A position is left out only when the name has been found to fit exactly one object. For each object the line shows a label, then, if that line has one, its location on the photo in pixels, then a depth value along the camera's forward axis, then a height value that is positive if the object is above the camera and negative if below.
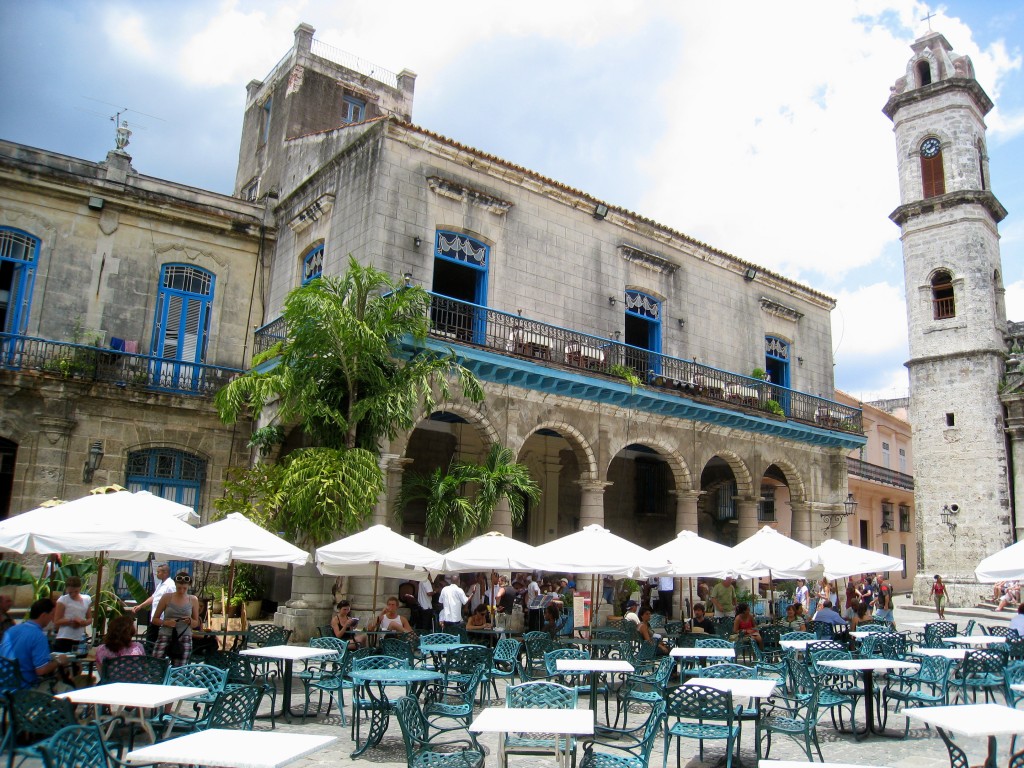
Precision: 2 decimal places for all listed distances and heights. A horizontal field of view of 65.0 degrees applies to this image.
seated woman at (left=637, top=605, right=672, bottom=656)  10.84 -0.81
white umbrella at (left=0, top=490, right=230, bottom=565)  7.92 +0.20
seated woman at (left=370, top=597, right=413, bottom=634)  10.48 -0.72
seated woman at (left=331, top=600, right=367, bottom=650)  10.30 -0.82
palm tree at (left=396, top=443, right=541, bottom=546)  13.50 +1.26
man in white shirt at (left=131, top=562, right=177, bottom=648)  9.44 -0.53
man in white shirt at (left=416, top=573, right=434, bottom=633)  13.38 -0.66
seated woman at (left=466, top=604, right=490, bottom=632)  11.89 -0.79
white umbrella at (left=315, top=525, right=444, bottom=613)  10.14 +0.14
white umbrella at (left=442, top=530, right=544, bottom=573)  10.98 +0.14
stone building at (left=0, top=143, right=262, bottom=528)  14.86 +4.45
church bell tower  26.25 +9.26
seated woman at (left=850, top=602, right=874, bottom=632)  13.14 -0.52
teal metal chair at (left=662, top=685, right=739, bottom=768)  6.21 -1.00
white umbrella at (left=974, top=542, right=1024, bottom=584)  9.98 +0.30
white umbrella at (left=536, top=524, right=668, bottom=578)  10.47 +0.22
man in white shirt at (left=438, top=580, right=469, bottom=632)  11.99 -0.58
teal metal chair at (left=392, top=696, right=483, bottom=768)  5.40 -1.25
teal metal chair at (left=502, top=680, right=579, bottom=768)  6.03 -0.93
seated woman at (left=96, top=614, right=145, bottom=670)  7.05 -0.76
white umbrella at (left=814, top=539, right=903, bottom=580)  12.52 +0.36
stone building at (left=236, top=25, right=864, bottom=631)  15.02 +5.70
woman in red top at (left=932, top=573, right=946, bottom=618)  20.95 -0.12
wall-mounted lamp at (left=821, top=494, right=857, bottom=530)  21.43 +1.70
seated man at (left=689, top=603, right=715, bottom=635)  12.05 -0.65
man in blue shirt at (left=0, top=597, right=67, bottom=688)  6.73 -0.85
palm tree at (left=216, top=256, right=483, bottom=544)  11.91 +2.73
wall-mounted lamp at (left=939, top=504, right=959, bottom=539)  26.52 +2.32
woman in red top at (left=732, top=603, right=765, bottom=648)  11.76 -0.65
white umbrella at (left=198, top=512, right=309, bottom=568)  9.15 +0.17
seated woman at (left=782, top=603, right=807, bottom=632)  13.38 -0.65
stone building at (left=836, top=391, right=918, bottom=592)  30.70 +3.65
